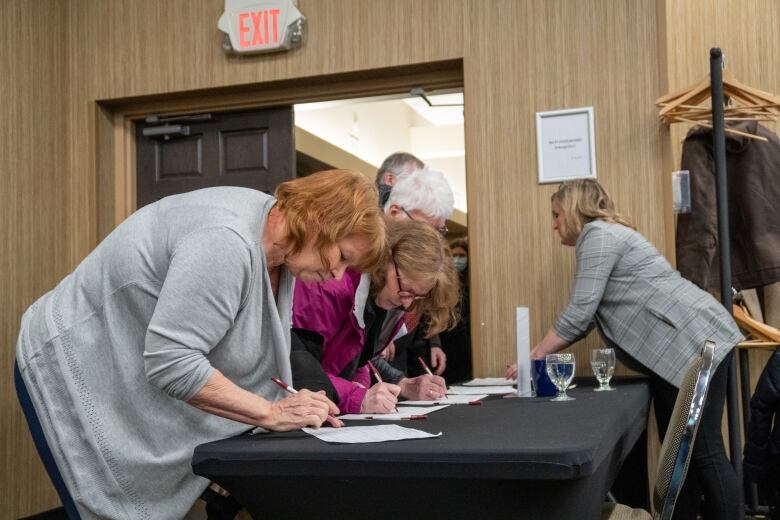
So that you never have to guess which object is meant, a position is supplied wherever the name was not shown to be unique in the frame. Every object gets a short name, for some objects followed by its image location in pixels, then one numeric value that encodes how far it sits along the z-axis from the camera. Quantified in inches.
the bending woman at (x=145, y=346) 64.1
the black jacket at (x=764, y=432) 106.0
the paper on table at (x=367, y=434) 58.5
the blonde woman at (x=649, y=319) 109.0
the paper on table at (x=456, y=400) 93.0
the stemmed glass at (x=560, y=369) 91.6
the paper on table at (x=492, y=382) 122.2
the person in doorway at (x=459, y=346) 167.6
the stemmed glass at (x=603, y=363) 103.7
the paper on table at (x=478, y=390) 106.8
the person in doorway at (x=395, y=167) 145.3
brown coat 142.1
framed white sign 142.2
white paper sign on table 99.6
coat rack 124.8
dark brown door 164.2
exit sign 156.6
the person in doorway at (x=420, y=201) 123.5
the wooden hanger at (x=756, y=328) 130.5
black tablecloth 51.4
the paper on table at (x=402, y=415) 75.8
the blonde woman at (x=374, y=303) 85.8
